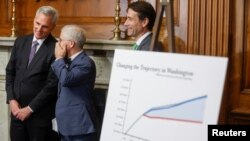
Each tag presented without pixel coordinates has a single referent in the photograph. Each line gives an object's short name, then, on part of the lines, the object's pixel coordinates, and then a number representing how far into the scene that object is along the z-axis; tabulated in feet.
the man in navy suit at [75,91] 8.00
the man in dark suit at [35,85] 9.01
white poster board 5.23
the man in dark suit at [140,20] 7.55
